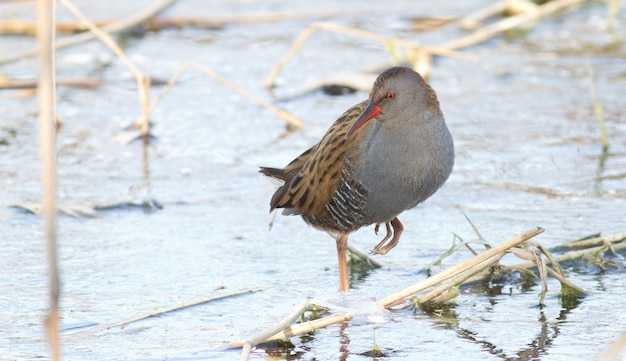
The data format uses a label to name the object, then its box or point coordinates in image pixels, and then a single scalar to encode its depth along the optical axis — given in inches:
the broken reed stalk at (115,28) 575.8
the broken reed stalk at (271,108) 538.9
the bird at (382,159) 324.8
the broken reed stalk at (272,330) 251.6
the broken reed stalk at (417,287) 282.4
